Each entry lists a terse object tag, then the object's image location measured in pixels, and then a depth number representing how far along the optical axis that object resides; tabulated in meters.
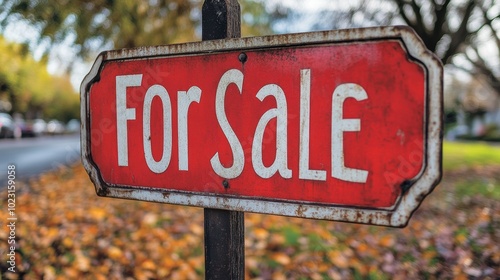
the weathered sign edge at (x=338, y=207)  0.77
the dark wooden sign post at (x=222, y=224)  1.00
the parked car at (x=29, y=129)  20.31
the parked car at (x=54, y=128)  25.21
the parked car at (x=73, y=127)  30.95
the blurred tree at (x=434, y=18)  6.05
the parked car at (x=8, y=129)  17.38
